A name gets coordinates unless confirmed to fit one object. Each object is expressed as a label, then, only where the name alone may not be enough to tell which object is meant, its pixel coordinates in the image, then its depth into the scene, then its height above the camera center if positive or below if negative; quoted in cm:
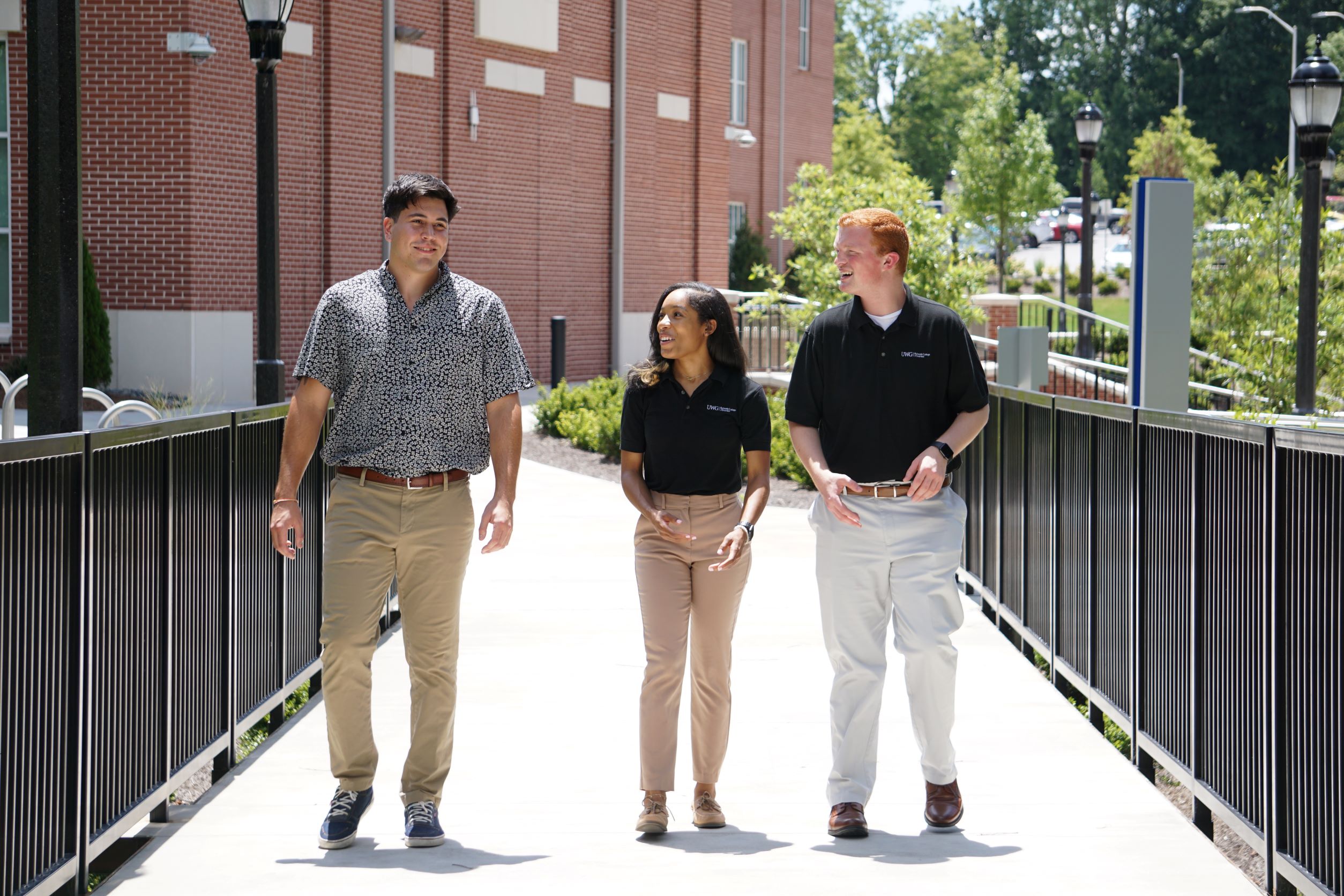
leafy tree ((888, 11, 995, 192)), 7950 +1370
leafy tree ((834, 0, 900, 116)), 8669 +1776
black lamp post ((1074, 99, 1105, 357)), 2569 +375
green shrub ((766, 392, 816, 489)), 1723 -97
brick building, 2086 +325
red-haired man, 535 -36
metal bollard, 2638 +43
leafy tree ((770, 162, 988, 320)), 2075 +182
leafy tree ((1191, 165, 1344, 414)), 1708 +103
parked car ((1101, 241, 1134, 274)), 6638 +497
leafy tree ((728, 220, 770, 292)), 4006 +290
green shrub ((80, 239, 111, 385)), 1975 +37
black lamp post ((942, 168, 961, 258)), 4944 +594
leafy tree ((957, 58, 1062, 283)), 4719 +631
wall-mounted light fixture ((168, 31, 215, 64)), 2047 +419
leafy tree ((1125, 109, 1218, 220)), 5384 +755
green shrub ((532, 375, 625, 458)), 1916 -58
